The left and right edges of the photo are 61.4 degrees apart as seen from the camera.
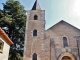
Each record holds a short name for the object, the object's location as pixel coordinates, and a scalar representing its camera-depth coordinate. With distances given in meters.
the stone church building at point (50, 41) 9.65
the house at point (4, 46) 5.95
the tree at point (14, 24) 12.61
